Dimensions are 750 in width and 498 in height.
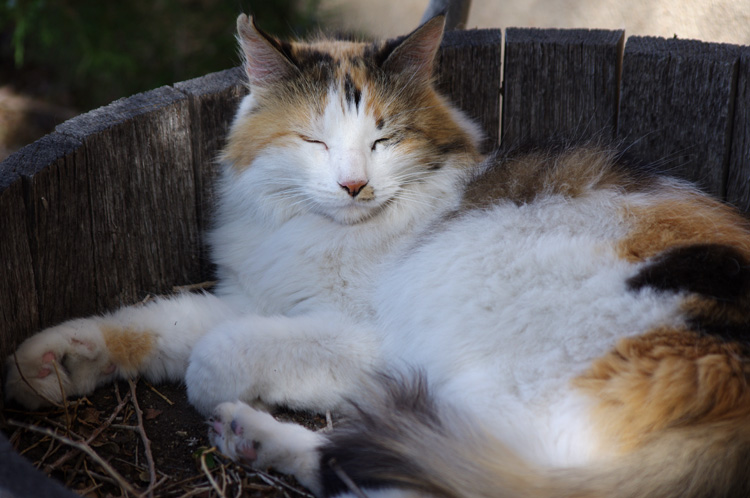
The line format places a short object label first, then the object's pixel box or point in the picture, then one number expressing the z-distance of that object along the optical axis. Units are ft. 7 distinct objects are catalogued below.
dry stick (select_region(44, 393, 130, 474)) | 3.58
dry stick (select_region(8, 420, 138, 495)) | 3.38
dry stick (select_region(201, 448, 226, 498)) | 3.51
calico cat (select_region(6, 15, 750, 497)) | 3.39
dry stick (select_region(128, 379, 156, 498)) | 3.53
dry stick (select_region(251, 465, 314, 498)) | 3.58
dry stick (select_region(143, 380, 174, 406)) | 3.83
